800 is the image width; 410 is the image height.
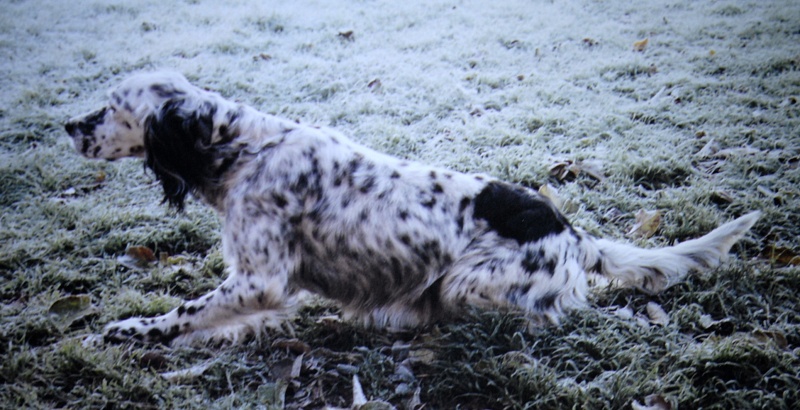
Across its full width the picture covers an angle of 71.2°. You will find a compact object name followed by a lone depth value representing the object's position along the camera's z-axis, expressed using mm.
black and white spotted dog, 2373
